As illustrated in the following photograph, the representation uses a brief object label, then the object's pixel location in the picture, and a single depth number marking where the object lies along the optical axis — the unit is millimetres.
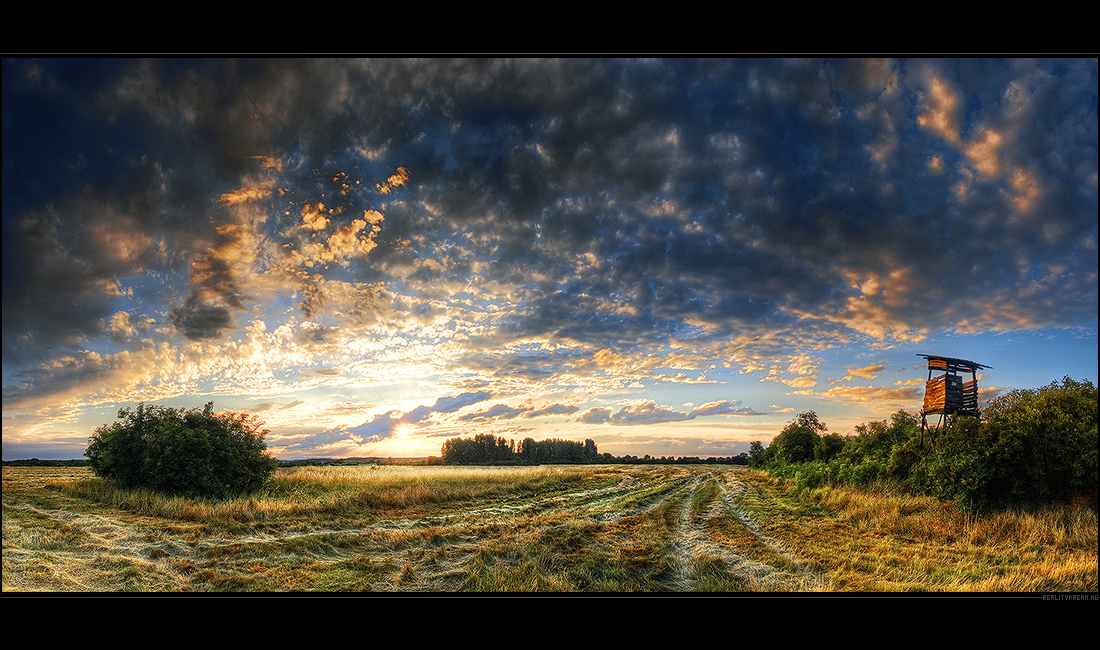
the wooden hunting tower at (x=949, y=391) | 16406
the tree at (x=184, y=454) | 17938
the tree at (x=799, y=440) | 41219
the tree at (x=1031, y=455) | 11398
